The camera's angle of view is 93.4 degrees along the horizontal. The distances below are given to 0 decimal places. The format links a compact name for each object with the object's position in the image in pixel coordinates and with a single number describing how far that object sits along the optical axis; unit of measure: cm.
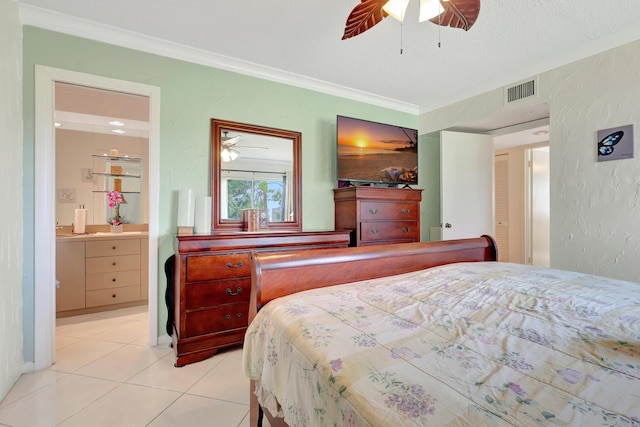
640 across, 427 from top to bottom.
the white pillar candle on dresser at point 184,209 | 240
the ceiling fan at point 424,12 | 164
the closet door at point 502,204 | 541
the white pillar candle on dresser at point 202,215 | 248
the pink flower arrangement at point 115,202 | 373
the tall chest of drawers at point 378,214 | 301
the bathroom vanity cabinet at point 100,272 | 308
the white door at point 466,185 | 352
